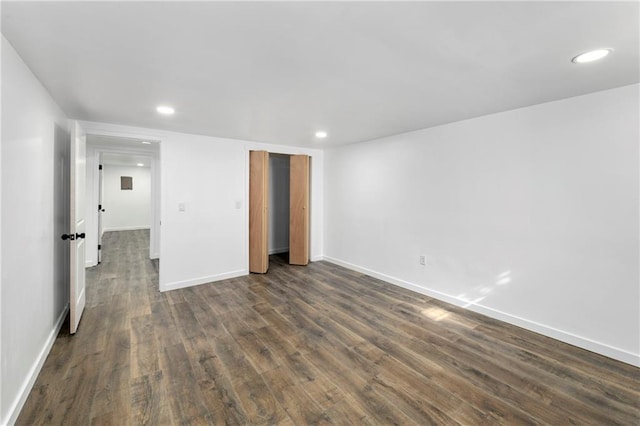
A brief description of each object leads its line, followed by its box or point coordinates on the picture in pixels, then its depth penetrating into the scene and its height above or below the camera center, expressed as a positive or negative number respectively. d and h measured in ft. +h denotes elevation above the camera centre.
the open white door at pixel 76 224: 8.70 -0.36
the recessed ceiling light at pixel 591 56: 5.57 +3.27
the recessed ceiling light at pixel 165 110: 9.18 +3.55
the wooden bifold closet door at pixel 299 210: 17.01 +0.20
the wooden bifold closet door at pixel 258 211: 15.34 +0.12
